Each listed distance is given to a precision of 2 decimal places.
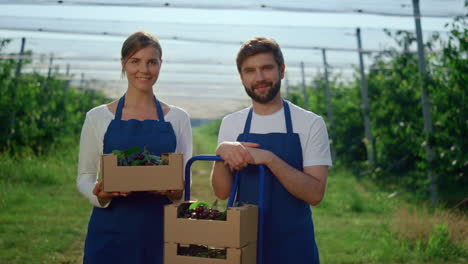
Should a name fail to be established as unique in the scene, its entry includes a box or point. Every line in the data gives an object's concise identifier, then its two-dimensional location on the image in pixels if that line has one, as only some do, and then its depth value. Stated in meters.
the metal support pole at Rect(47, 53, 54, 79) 12.52
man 2.27
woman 2.47
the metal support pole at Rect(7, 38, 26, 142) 10.59
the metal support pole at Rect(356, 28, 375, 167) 10.45
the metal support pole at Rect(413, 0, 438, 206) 7.21
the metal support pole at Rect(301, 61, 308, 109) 13.71
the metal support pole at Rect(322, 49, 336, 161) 12.73
